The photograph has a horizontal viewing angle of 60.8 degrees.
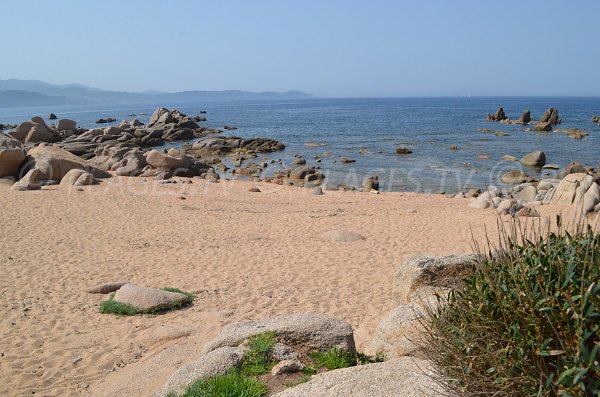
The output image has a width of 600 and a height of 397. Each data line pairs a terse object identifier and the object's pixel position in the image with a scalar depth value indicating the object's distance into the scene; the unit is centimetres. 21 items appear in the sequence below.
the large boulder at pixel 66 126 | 4759
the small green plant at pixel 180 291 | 887
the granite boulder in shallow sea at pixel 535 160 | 2973
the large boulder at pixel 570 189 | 1670
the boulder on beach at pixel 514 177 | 2541
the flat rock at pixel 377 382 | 349
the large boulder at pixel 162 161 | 2597
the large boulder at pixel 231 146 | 3791
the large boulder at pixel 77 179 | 2089
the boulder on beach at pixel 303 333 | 527
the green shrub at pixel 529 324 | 243
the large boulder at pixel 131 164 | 2498
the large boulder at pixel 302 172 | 2656
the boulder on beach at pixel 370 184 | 2377
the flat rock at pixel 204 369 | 468
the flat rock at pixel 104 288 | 922
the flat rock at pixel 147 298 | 835
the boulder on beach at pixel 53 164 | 2128
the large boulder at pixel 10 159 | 2130
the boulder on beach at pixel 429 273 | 633
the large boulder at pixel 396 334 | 504
